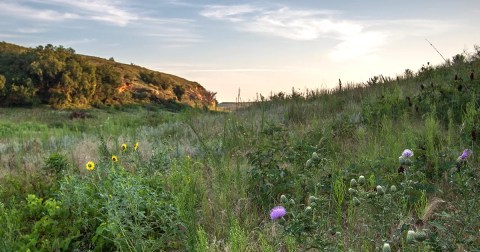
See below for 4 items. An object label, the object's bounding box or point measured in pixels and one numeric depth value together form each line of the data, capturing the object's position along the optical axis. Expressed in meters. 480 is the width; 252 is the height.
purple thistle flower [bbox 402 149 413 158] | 2.49
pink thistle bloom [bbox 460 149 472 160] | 2.54
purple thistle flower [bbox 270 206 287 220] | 2.05
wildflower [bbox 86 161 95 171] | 4.44
